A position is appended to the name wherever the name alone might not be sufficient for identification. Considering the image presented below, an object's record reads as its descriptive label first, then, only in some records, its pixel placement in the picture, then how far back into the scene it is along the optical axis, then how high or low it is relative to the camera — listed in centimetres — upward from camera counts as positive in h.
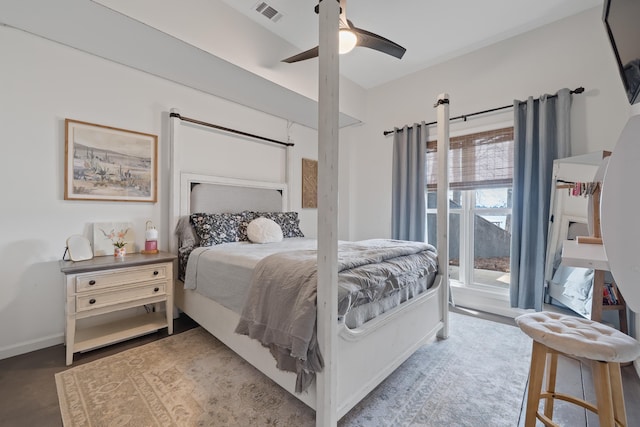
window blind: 288 +60
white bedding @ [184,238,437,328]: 157 -50
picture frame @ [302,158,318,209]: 403 +42
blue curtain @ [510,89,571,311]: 252 +32
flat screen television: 106 +76
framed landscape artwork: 223 +41
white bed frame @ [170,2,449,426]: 124 -72
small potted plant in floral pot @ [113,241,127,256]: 223 -33
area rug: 141 -109
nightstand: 188 -64
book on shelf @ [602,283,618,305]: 205 -63
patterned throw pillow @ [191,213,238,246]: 257 -17
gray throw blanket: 125 -45
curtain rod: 244 +112
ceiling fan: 193 +134
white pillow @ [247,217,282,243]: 277 -21
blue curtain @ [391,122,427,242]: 336 +37
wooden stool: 103 -55
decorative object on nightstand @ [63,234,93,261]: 210 -31
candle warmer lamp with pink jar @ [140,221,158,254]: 246 -30
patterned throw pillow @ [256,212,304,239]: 322 -12
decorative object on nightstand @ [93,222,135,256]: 231 -25
